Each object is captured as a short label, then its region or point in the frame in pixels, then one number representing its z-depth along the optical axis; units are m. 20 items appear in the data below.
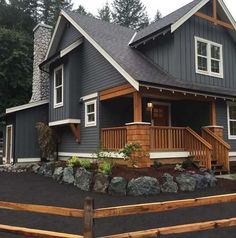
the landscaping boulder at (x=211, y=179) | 8.02
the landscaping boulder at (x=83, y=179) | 7.84
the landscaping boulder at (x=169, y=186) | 7.35
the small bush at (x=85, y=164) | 8.76
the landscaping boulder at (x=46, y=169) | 10.17
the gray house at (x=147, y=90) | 9.22
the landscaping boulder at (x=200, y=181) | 7.81
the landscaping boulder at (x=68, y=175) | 8.70
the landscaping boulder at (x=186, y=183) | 7.53
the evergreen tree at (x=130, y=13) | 44.23
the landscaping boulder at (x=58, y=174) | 9.23
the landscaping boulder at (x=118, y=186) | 7.25
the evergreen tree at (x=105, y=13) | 43.83
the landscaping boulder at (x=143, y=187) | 7.13
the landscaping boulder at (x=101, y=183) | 7.45
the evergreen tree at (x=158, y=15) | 47.67
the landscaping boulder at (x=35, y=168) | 10.99
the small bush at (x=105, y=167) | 7.81
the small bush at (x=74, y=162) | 9.15
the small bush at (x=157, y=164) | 8.54
